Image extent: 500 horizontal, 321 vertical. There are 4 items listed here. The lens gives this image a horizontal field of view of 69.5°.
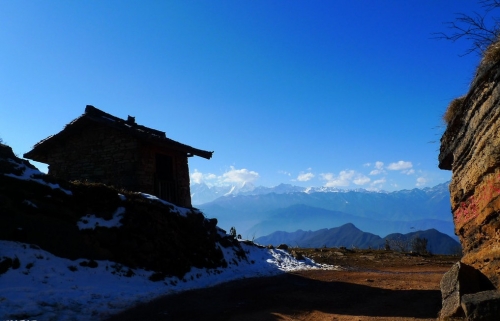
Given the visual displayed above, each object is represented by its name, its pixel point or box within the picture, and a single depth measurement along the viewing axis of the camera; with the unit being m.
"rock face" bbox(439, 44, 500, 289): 5.79
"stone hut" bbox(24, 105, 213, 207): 17.17
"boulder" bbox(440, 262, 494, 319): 5.67
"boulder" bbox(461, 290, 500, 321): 4.75
